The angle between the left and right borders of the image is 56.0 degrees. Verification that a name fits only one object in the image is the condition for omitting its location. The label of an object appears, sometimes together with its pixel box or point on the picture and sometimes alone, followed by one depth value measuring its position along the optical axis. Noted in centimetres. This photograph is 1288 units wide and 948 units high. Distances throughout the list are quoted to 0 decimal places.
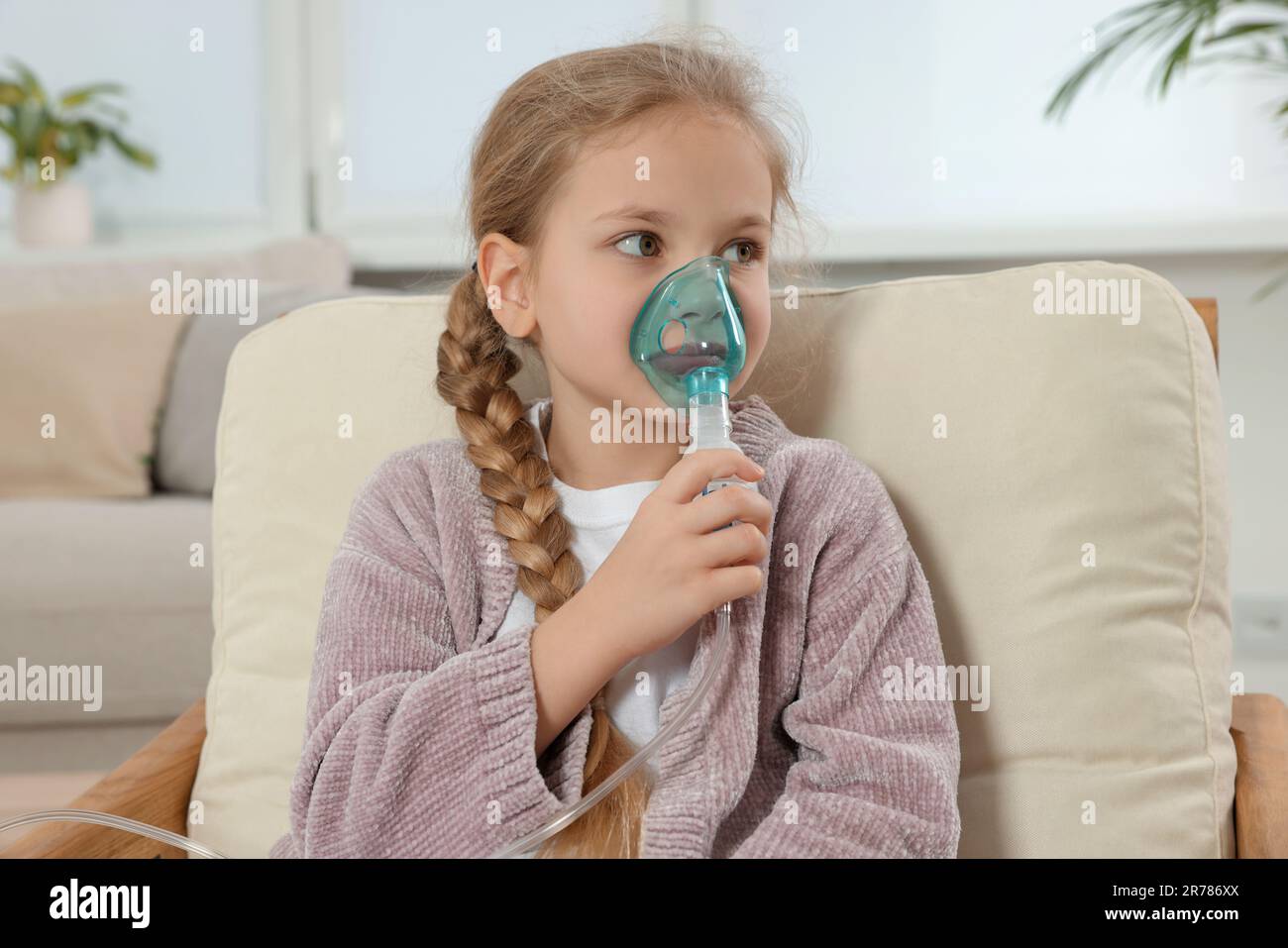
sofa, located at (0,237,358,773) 192
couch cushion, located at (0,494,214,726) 191
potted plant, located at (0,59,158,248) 279
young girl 85
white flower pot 279
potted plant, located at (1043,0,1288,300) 237
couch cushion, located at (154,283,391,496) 227
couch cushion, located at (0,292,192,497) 224
